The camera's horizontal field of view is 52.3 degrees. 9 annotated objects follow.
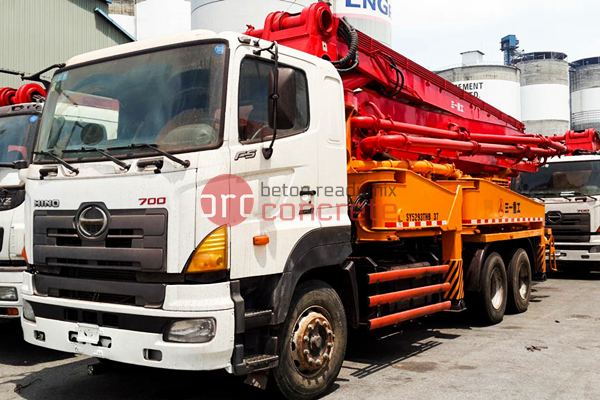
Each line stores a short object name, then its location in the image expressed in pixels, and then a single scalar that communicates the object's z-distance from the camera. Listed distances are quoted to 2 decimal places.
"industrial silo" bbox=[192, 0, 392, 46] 18.34
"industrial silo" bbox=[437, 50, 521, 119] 32.75
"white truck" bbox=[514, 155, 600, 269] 12.06
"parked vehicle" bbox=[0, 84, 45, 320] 6.03
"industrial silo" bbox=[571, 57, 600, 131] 38.44
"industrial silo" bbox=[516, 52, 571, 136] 35.84
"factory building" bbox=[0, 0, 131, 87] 15.98
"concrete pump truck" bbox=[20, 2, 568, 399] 4.05
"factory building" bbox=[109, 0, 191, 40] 26.95
